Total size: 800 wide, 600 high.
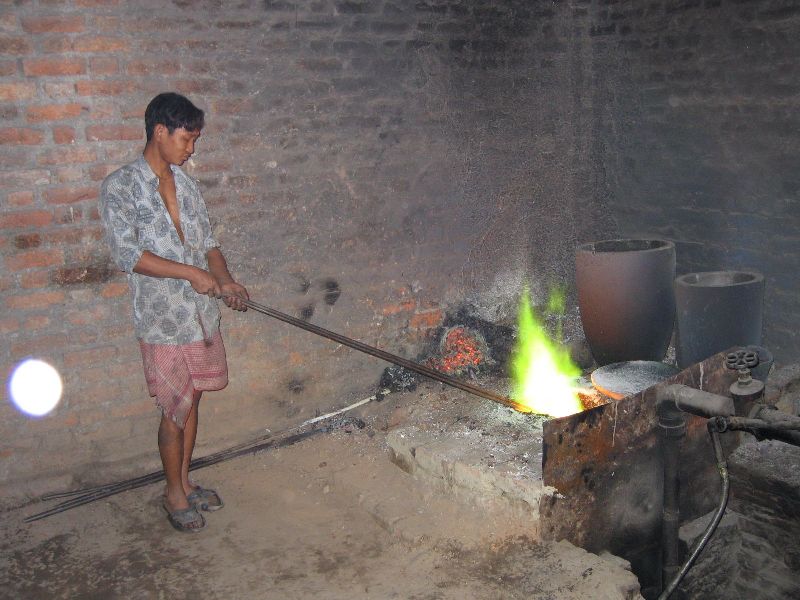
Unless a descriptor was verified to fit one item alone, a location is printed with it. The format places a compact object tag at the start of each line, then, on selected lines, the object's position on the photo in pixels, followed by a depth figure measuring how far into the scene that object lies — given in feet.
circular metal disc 14.66
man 12.27
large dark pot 17.34
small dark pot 16.25
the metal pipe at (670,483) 11.81
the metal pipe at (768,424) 9.33
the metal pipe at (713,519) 9.91
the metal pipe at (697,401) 10.58
